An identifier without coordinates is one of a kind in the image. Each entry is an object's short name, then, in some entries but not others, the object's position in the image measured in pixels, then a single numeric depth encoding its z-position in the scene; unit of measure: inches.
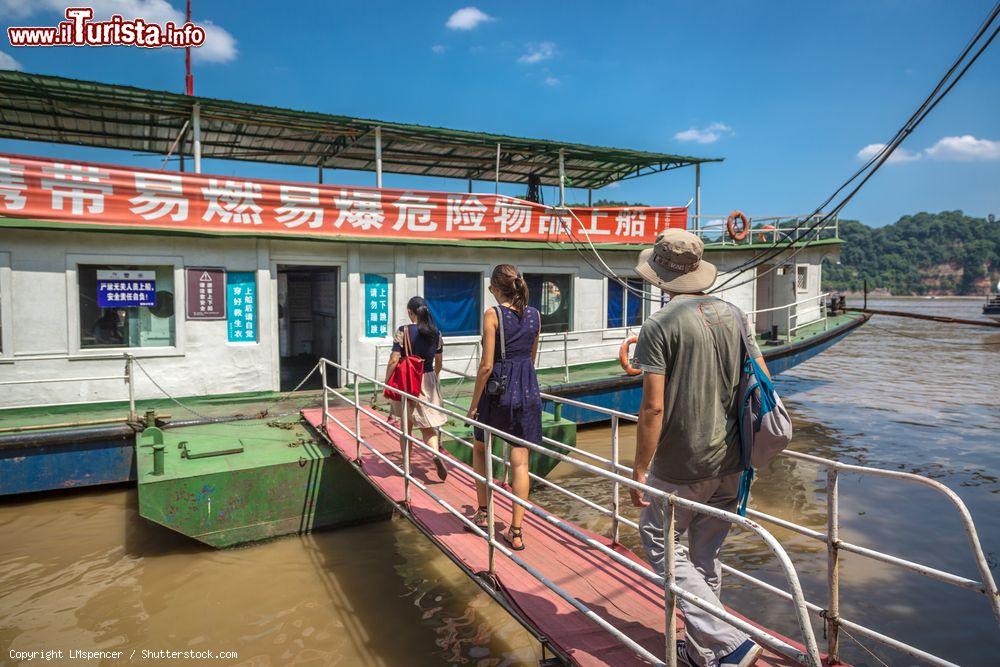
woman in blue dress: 147.9
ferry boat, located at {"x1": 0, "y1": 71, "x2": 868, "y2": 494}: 278.4
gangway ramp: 107.8
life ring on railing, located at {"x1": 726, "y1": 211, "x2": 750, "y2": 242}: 477.4
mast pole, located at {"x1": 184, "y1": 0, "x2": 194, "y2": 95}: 356.5
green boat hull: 204.7
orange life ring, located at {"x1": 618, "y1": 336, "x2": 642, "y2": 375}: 367.6
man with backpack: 94.4
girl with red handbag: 212.4
